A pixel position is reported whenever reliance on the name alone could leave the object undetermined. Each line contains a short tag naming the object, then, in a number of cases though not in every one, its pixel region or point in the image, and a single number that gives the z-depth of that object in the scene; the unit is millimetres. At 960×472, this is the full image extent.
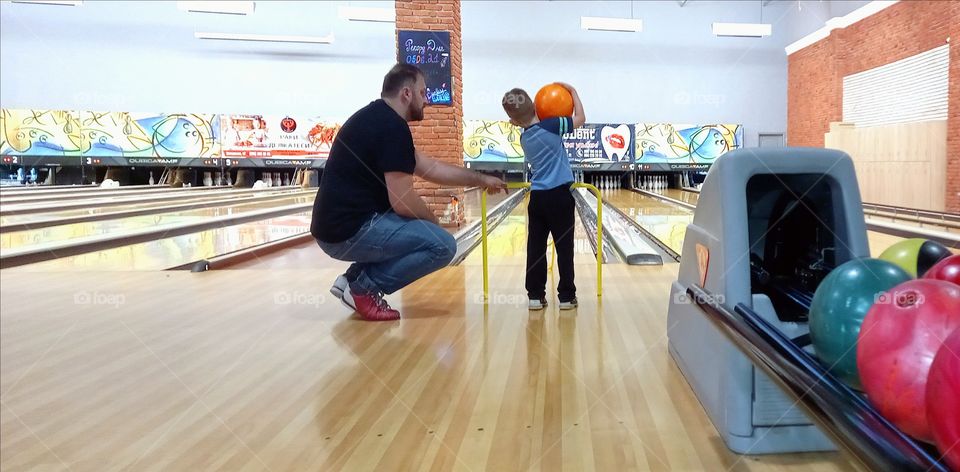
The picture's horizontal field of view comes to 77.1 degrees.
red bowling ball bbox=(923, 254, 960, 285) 1013
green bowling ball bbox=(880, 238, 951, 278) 1219
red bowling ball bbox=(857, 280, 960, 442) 761
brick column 4516
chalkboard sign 4512
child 2156
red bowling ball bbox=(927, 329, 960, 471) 651
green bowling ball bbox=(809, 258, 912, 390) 938
